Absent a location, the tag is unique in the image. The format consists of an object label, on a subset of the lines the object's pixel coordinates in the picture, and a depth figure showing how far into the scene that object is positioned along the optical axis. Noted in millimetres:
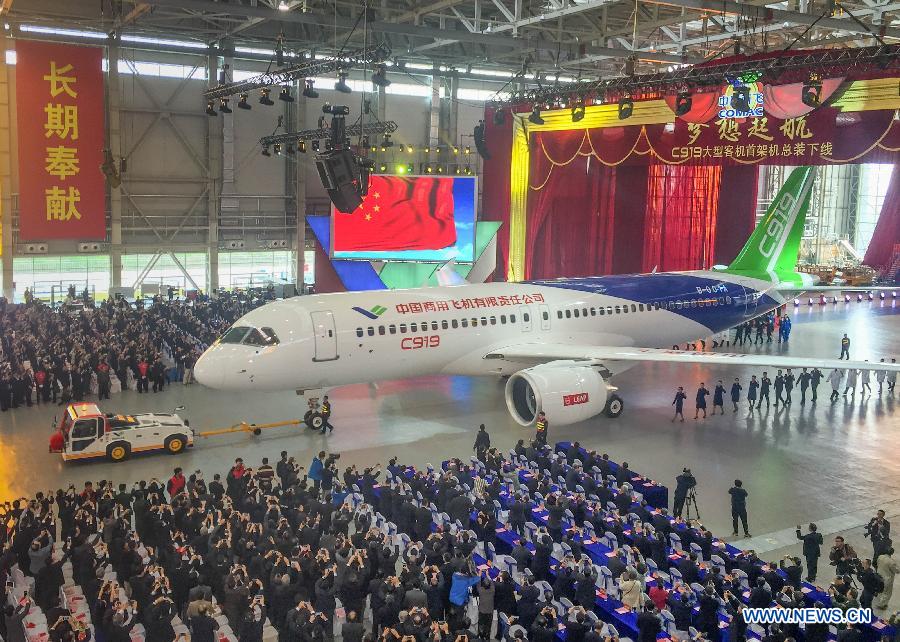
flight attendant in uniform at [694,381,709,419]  22688
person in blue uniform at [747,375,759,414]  23219
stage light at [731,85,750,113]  25308
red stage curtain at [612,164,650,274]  38844
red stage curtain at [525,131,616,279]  39562
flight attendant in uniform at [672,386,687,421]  22453
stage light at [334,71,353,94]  24350
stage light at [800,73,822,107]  22898
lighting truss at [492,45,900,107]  21156
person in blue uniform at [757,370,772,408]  23547
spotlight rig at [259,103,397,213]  23062
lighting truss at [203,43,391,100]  22969
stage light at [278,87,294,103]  26666
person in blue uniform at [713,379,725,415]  22941
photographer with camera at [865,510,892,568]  13188
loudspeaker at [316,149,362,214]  23266
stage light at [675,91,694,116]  25094
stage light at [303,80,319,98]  27038
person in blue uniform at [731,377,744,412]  24000
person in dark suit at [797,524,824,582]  13508
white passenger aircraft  20297
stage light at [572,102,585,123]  29272
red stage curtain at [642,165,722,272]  39188
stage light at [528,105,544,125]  30766
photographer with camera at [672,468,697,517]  15719
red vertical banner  33781
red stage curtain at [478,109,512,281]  44344
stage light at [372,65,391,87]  24891
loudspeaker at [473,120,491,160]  42281
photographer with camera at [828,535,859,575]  12320
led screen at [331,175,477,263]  40344
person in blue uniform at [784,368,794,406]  23797
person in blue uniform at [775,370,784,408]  23750
